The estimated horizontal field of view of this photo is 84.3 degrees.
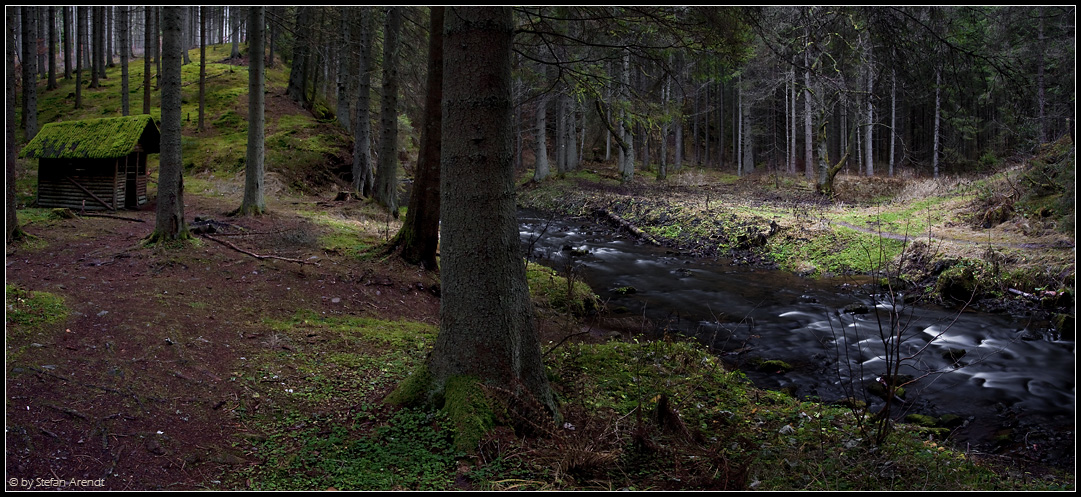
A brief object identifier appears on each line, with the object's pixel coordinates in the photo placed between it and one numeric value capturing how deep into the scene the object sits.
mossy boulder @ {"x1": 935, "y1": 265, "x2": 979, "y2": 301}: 10.79
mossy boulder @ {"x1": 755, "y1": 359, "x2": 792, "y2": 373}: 7.85
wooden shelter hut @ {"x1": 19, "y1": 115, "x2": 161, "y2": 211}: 13.83
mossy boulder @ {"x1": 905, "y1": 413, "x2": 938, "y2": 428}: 6.03
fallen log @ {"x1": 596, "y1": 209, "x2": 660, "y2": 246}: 17.81
